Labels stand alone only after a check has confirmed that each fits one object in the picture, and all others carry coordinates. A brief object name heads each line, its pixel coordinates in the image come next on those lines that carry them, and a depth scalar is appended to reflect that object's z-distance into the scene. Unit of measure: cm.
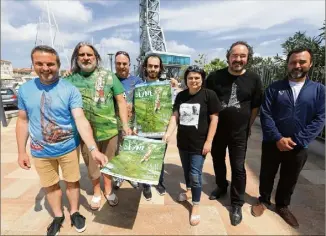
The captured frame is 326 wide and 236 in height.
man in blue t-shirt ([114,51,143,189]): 286
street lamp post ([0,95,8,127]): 782
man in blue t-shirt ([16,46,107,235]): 199
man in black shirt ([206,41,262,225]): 237
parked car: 1172
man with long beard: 237
